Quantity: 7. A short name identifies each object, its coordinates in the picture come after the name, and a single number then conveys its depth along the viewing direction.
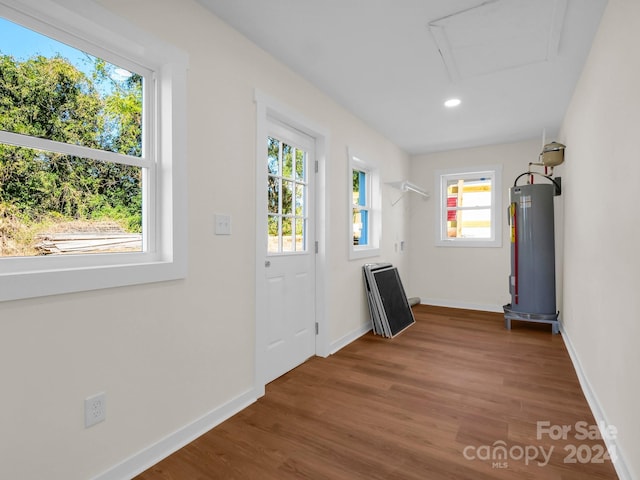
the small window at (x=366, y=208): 4.11
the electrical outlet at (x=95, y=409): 1.46
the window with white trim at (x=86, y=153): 1.35
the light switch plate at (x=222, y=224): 2.07
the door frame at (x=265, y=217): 2.36
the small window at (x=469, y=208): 5.02
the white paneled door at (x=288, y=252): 2.69
